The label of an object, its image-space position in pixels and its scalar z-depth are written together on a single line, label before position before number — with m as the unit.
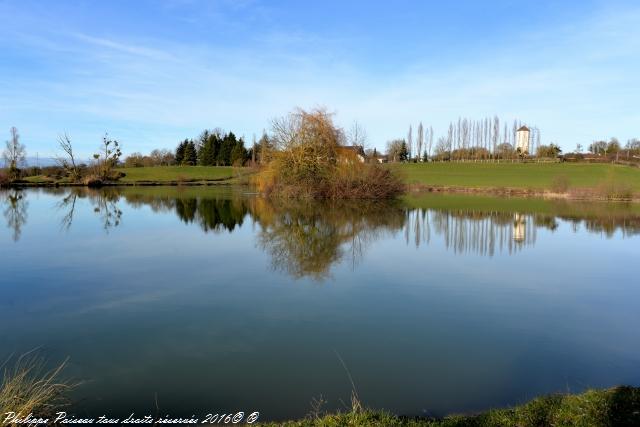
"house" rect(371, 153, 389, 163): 95.71
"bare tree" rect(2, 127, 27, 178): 56.62
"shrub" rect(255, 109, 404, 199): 34.94
